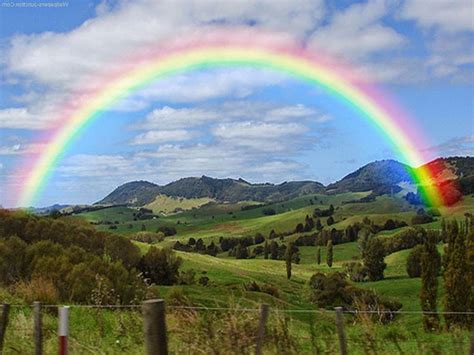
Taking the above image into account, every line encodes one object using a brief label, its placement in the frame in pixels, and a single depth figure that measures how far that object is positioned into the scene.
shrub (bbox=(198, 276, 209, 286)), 102.56
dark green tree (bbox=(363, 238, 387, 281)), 141.12
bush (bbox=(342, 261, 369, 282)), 142.00
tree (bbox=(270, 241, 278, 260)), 183.25
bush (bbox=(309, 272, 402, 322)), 76.62
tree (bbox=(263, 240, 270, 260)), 185.50
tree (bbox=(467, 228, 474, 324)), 68.83
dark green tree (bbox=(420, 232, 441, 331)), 75.25
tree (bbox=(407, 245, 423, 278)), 135.38
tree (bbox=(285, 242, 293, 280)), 136.00
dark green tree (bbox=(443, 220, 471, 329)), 69.25
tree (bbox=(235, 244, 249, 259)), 190.50
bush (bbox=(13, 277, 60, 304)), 17.34
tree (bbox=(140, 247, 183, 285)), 79.28
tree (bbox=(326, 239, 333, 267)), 165.80
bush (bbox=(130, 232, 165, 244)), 192.20
